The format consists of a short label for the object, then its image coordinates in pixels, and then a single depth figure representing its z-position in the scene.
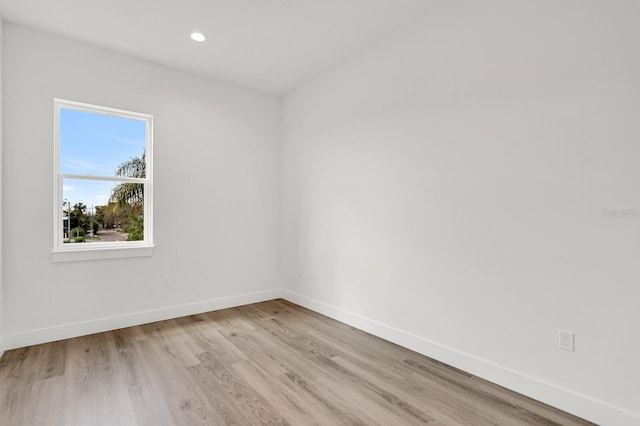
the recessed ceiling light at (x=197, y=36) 3.04
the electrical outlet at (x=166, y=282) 3.69
